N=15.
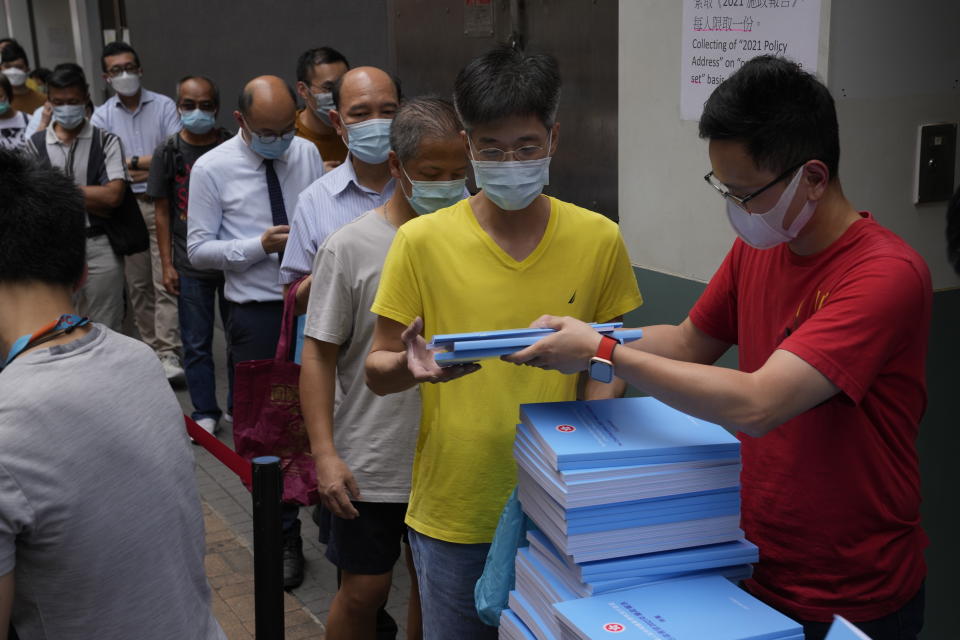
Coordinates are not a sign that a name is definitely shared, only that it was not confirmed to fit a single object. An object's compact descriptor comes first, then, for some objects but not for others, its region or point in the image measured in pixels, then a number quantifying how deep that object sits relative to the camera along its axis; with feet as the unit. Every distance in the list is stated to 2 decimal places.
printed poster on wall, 10.93
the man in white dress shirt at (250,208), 17.19
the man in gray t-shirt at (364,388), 10.52
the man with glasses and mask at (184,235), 21.77
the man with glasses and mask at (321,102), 20.61
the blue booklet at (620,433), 6.86
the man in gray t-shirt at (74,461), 6.59
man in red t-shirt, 6.66
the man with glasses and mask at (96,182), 22.94
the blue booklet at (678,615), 6.08
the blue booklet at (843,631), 4.60
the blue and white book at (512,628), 7.35
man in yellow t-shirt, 8.50
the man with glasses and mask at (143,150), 27.14
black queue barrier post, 8.52
